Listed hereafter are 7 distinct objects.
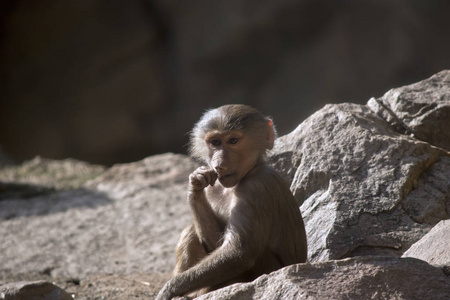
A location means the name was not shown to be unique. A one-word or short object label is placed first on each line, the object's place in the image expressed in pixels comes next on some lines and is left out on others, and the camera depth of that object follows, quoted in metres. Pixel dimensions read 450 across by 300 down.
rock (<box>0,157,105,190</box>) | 21.55
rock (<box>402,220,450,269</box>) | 6.89
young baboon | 7.93
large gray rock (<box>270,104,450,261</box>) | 9.18
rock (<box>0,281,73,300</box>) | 8.98
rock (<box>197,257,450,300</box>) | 6.04
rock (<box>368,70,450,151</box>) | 10.27
